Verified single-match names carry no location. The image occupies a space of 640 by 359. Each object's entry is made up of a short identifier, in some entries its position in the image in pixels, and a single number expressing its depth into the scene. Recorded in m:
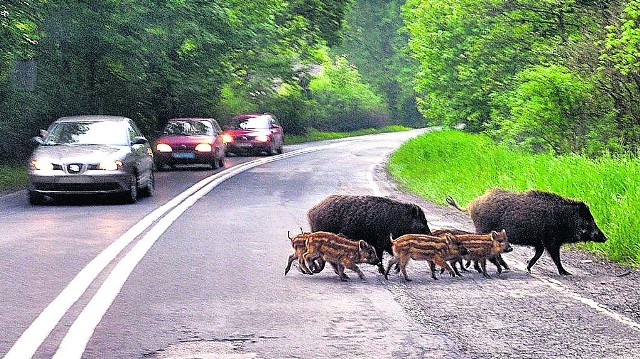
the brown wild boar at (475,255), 10.41
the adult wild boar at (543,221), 10.89
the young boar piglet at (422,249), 10.24
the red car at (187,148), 29.84
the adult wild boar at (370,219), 10.91
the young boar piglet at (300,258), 10.45
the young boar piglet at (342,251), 10.19
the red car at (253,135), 39.25
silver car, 18.22
